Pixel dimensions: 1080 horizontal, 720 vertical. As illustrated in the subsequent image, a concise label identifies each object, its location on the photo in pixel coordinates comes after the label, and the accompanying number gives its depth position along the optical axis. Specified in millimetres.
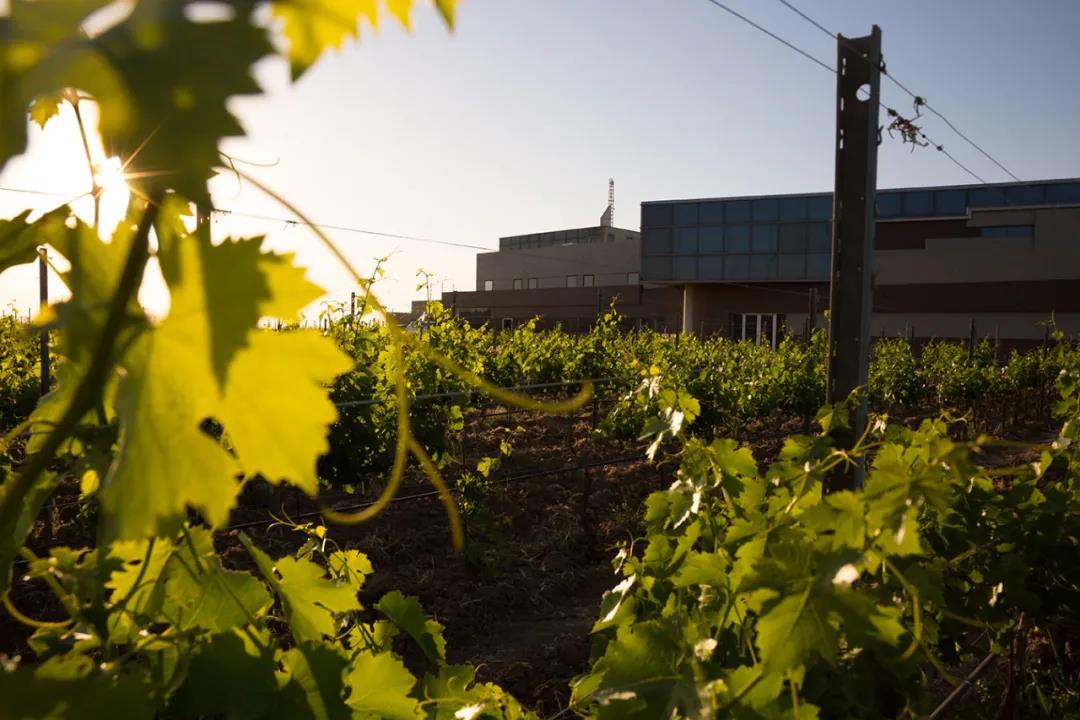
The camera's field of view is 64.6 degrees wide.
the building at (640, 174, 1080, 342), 28688
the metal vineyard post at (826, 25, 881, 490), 4680
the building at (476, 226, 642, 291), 40312
